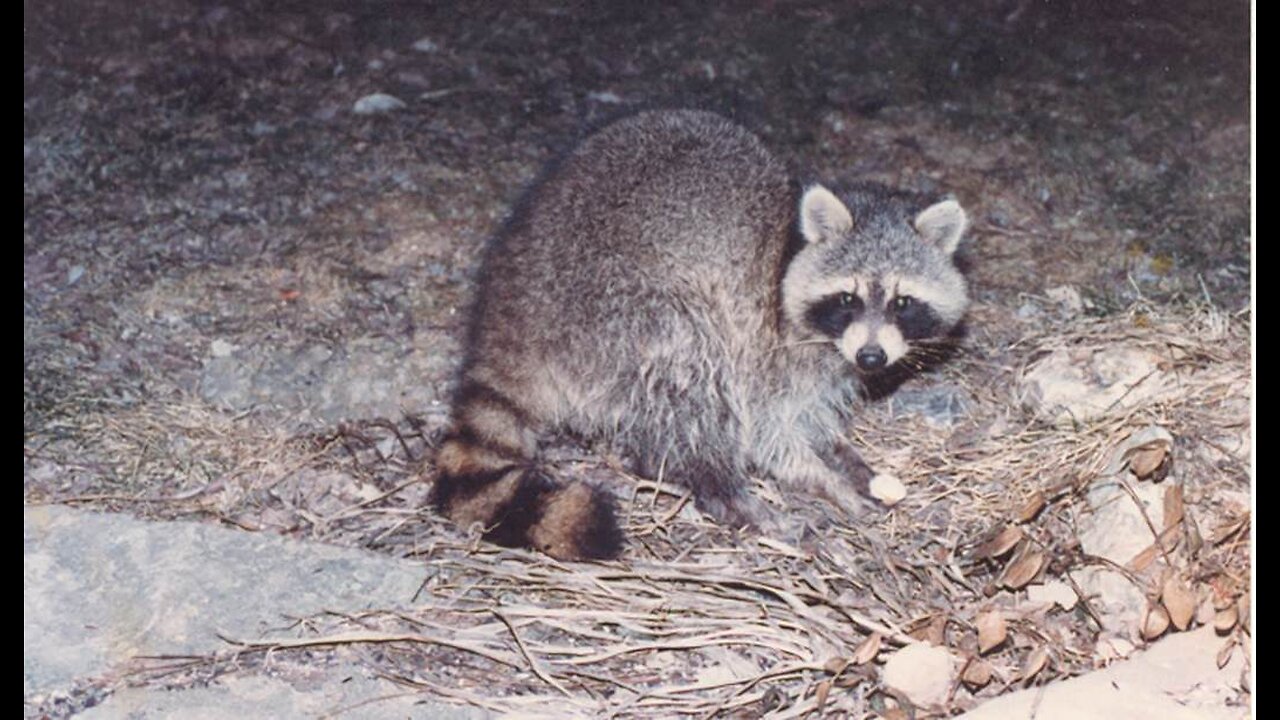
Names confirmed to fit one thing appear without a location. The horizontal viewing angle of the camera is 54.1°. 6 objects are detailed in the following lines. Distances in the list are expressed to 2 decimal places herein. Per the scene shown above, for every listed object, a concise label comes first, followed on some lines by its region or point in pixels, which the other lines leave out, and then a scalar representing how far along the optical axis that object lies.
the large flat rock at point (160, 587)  2.71
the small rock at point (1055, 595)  2.86
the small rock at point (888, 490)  3.52
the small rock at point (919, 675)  2.56
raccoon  3.48
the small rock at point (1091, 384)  3.44
